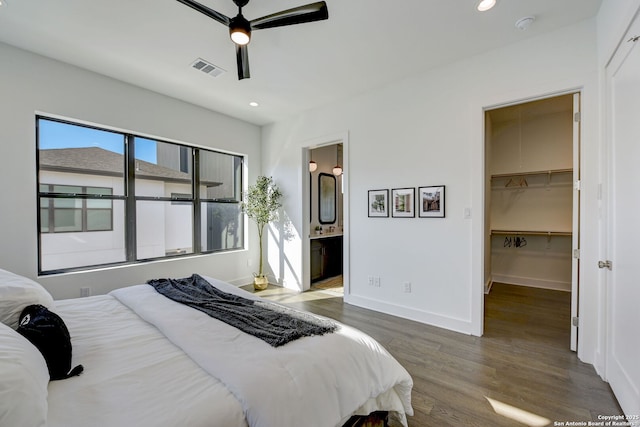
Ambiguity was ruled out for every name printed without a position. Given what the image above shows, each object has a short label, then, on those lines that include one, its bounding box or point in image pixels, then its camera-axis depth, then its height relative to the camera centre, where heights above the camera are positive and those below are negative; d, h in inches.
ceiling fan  72.9 +55.1
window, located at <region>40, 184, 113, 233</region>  118.6 -0.3
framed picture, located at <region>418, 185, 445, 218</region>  121.9 +4.1
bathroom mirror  222.5 +10.7
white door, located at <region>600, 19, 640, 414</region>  63.8 -4.0
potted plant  181.5 +4.1
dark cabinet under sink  197.6 -36.5
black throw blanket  58.6 -26.5
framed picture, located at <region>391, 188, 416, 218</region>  131.0 +4.2
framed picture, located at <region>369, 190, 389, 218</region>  139.3 +4.0
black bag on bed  45.1 -22.9
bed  36.4 -27.9
